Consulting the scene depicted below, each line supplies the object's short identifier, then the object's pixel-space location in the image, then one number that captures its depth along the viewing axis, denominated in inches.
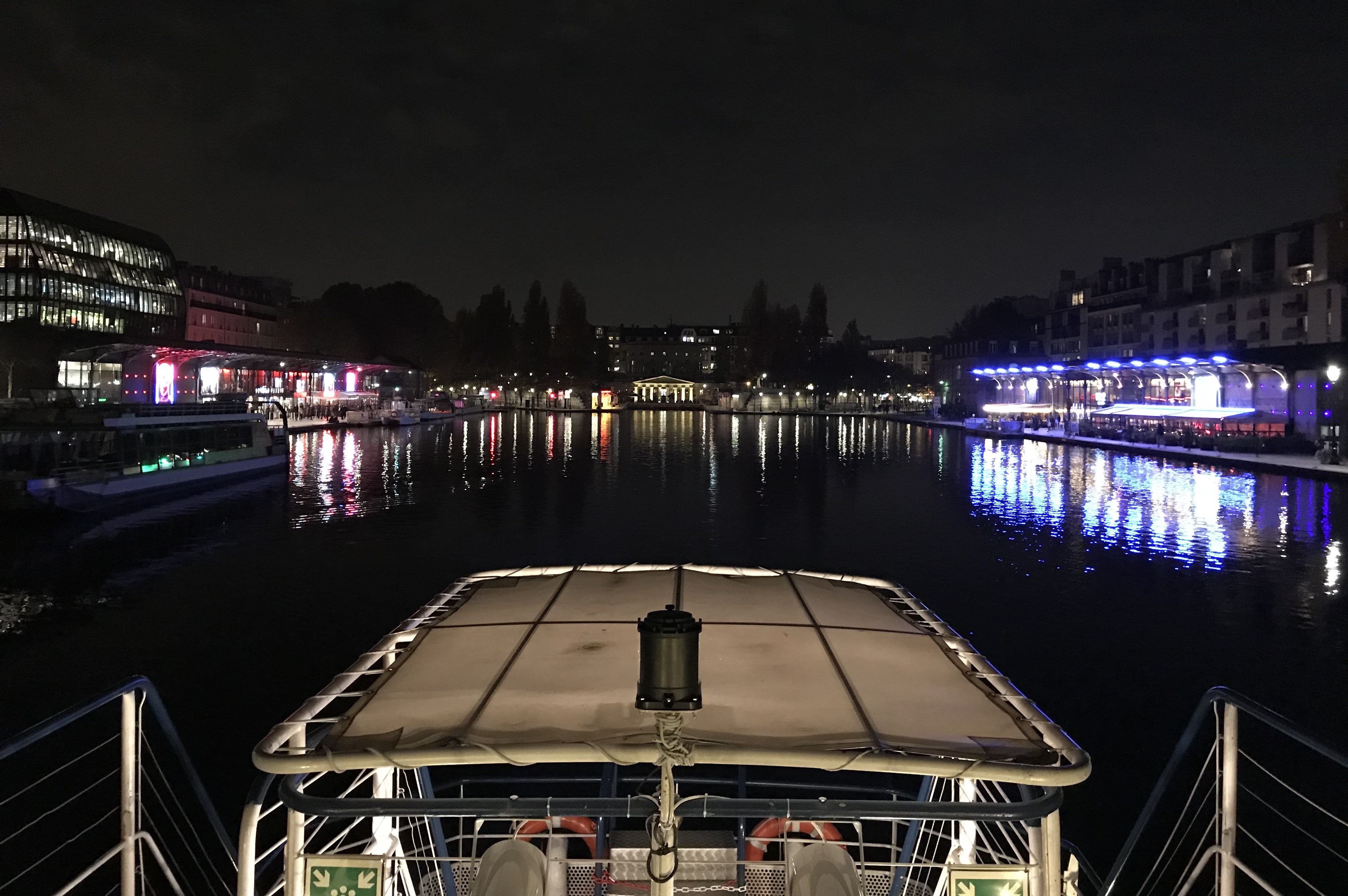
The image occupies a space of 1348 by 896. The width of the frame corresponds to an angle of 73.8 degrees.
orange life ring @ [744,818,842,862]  191.0
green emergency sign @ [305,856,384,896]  136.5
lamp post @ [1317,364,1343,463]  1472.7
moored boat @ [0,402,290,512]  989.2
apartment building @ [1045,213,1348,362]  2381.9
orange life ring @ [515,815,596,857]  205.5
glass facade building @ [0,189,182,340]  2874.0
